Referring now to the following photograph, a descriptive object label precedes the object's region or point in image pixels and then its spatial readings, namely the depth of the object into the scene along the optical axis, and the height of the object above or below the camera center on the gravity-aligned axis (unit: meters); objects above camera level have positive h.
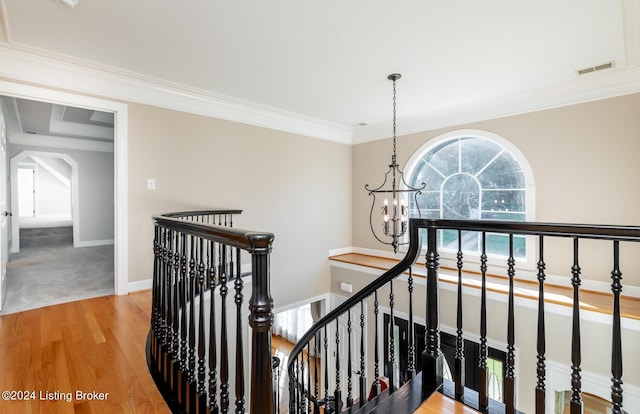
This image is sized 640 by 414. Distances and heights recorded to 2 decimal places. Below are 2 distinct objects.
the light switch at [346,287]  5.34 -1.50
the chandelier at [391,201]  5.31 +0.15
